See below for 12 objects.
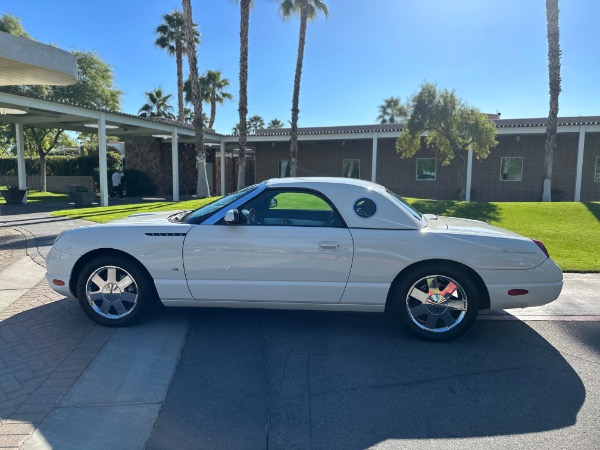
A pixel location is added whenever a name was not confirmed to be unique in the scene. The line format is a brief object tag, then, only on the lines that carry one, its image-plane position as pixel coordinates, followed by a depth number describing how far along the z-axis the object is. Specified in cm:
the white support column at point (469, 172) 1928
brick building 2081
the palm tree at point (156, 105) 3916
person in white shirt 2430
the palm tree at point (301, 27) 2036
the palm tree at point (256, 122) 6166
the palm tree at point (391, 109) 5103
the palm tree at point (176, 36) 3281
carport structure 1496
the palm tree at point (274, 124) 6301
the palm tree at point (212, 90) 3697
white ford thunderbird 406
